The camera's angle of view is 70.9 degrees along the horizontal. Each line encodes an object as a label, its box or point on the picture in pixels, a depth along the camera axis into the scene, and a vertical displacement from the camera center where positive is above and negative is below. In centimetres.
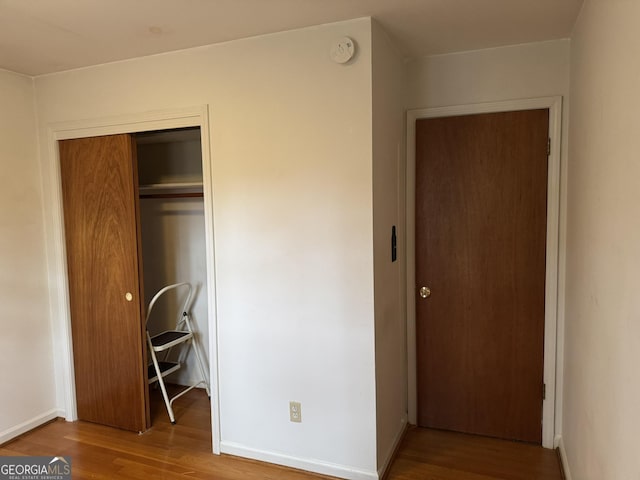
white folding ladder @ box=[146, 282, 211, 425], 310 -102
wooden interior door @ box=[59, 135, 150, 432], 284 -39
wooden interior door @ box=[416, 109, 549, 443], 264 -35
